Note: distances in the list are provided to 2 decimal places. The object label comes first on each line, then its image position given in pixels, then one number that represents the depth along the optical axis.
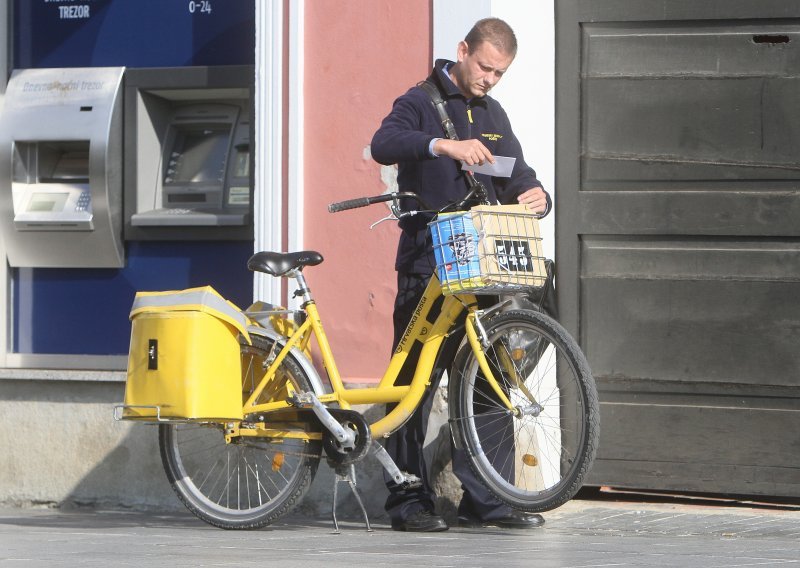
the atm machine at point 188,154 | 13.42
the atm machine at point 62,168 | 13.64
